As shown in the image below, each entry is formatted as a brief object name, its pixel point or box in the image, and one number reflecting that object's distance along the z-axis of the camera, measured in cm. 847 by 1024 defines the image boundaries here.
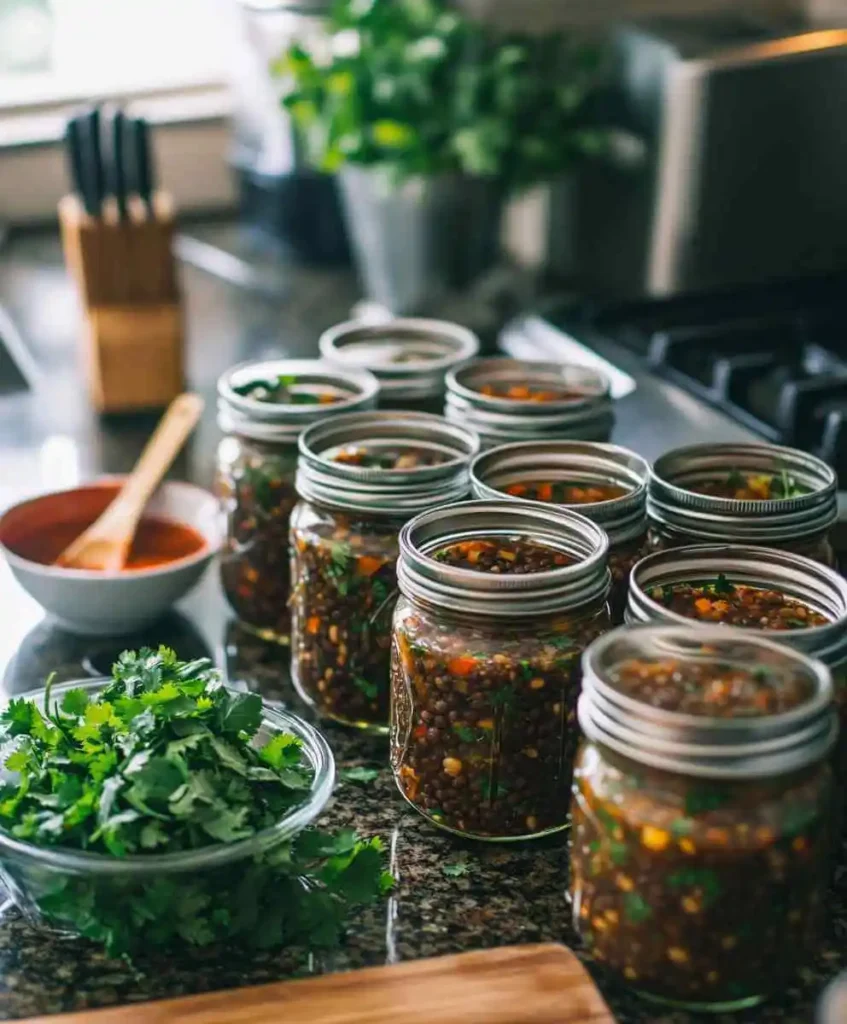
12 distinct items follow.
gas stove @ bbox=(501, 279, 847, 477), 128
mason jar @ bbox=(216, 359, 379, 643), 116
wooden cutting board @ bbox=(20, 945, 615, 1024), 79
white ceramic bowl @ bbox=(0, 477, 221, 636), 118
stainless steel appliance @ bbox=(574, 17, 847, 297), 169
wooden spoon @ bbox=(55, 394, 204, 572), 126
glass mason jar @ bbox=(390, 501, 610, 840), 88
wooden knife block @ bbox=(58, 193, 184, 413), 172
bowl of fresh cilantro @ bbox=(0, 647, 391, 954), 82
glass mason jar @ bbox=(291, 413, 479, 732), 102
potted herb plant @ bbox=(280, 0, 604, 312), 174
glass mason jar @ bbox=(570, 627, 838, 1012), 75
